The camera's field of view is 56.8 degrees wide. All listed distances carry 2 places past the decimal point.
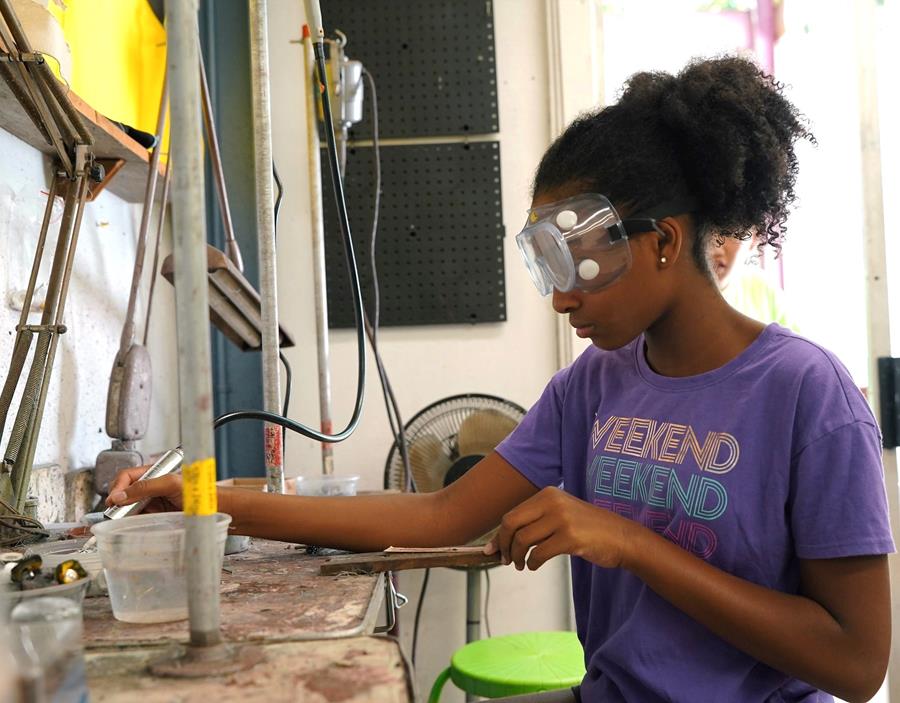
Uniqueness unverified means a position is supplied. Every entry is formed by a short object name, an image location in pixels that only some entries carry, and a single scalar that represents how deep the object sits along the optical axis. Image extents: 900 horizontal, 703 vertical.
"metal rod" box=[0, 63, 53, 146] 1.15
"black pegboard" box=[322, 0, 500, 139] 2.54
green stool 1.77
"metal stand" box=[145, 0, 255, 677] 0.62
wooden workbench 0.76
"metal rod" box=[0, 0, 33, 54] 1.11
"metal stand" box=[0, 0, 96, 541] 1.15
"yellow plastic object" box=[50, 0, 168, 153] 1.67
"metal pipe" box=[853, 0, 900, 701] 2.41
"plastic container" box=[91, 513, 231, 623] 0.82
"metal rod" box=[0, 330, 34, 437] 1.20
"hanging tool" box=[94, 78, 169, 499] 1.58
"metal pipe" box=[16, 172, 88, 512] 1.20
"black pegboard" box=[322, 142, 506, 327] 2.54
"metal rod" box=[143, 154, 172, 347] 1.78
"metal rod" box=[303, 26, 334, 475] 1.71
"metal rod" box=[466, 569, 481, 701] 2.30
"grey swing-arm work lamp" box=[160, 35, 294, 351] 1.73
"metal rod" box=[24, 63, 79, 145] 1.17
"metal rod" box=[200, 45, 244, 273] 1.85
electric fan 2.23
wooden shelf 1.31
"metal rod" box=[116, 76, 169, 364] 1.66
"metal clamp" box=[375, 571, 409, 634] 1.09
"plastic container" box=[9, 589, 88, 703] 0.47
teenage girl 0.95
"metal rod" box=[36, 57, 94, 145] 1.17
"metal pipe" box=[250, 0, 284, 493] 1.26
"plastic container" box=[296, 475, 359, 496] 1.42
